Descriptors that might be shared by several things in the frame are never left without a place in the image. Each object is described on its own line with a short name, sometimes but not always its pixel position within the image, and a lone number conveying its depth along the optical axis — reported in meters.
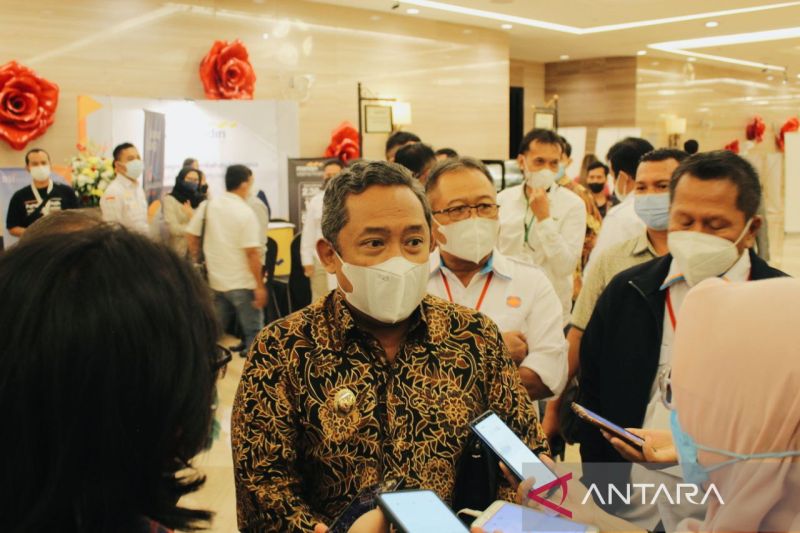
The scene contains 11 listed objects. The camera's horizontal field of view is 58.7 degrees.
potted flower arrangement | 7.16
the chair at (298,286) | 6.89
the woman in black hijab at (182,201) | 6.94
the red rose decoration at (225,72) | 9.12
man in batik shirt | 1.60
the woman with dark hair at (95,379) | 0.92
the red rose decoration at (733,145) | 19.29
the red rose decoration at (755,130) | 20.98
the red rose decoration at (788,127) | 20.75
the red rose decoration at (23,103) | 7.53
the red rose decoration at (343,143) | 10.61
